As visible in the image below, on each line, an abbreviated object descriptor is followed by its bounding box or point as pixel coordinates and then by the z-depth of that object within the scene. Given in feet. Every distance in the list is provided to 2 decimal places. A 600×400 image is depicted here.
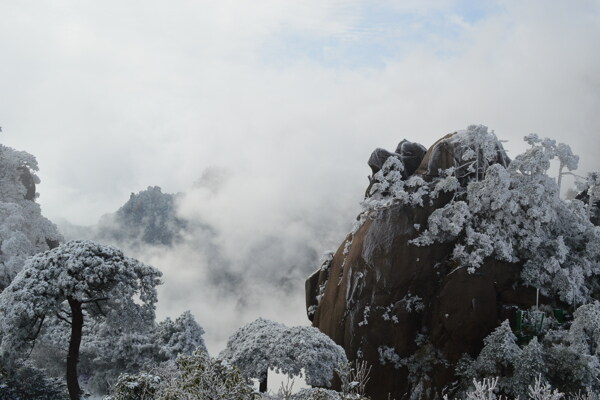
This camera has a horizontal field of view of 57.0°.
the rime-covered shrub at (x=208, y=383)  37.35
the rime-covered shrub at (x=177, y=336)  83.87
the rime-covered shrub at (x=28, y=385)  66.20
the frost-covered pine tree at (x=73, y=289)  61.52
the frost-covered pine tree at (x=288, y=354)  61.72
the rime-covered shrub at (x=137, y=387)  44.55
